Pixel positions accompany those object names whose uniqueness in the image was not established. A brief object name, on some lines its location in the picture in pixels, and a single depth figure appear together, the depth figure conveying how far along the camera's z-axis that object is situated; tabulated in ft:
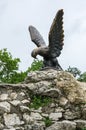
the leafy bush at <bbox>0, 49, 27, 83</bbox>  61.98
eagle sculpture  27.45
